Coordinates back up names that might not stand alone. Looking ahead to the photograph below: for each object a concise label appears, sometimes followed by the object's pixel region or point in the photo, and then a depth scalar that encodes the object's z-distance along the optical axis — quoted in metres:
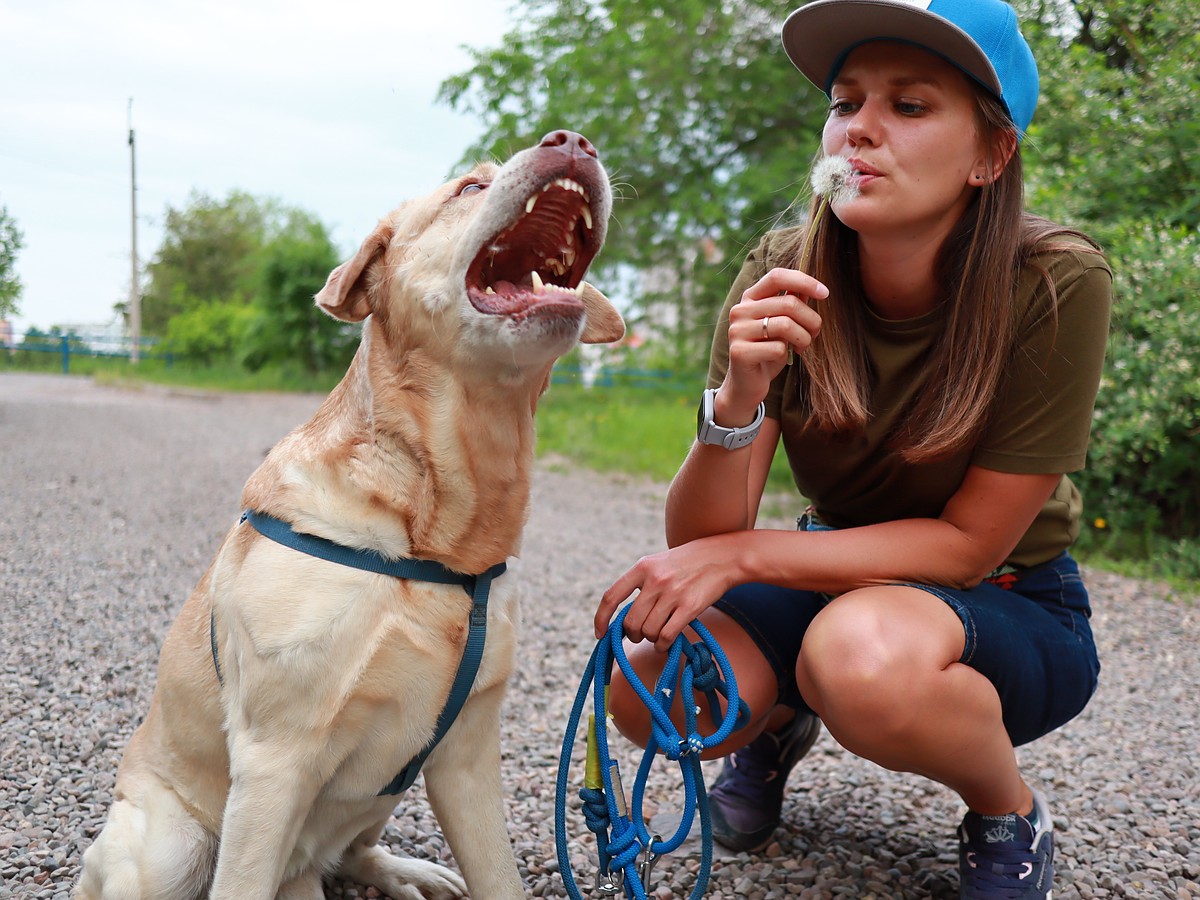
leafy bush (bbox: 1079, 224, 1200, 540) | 5.95
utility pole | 26.83
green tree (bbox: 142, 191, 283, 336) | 39.34
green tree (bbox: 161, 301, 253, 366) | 25.63
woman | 2.01
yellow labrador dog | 1.79
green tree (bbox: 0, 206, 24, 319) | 11.02
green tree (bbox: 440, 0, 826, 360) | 12.38
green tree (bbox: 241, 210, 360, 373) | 19.50
